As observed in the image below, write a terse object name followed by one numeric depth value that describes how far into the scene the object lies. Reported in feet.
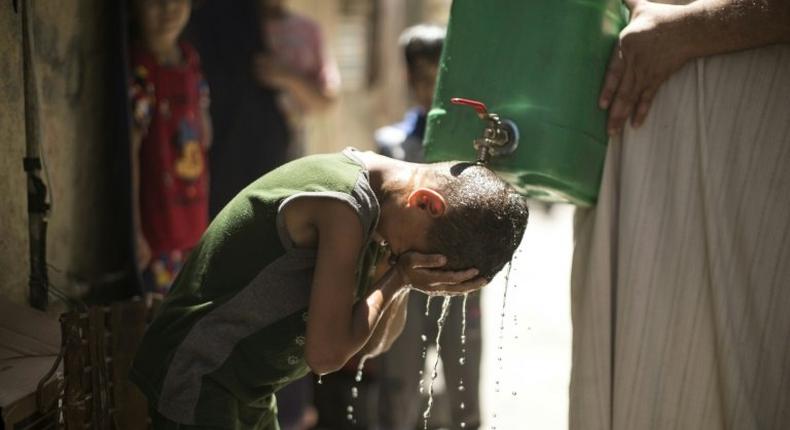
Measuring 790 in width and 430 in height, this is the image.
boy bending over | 13.70
